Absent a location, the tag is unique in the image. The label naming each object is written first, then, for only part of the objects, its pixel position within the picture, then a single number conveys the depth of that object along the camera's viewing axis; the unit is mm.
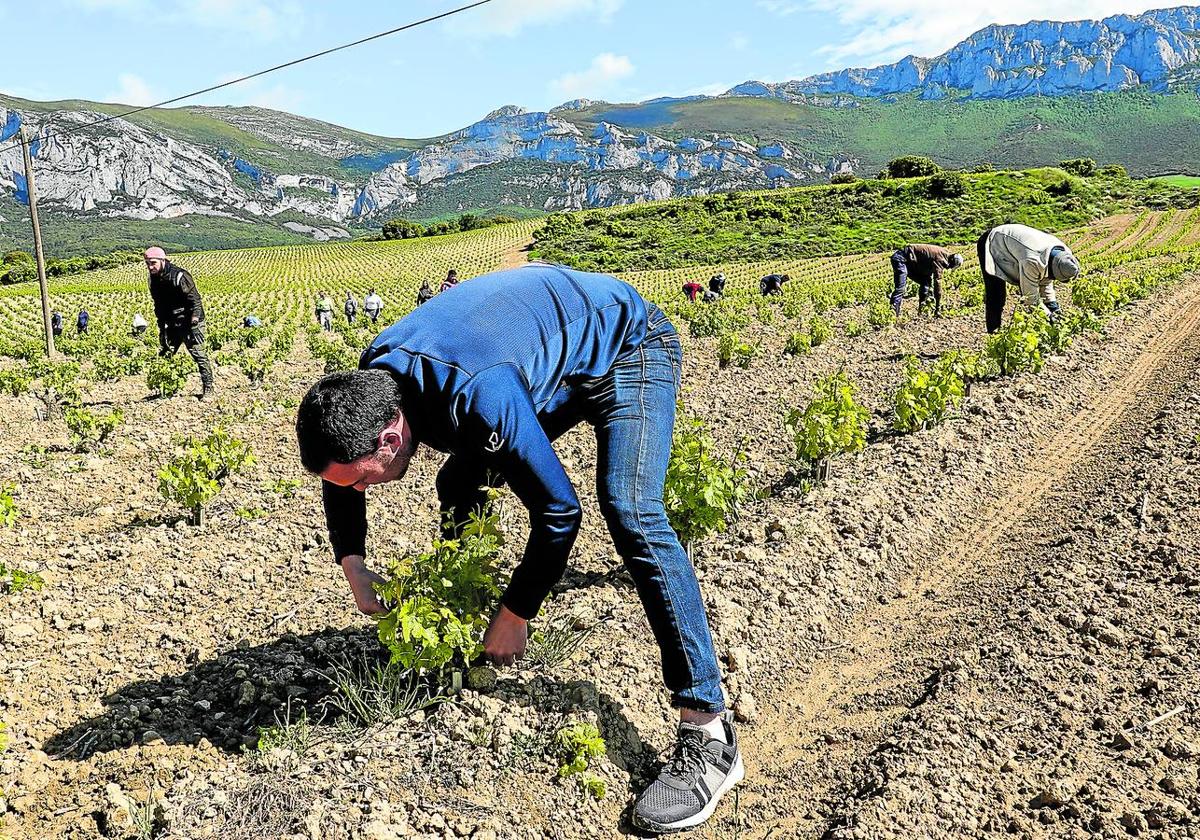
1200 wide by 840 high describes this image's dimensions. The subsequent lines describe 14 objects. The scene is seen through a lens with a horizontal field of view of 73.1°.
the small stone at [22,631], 3826
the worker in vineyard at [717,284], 25094
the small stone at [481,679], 3076
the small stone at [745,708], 3289
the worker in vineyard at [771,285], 25047
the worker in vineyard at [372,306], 23641
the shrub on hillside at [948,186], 61875
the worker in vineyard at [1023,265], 8945
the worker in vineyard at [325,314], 23116
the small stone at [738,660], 3539
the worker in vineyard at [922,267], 13609
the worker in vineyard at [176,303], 9447
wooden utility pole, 17109
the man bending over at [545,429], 2072
